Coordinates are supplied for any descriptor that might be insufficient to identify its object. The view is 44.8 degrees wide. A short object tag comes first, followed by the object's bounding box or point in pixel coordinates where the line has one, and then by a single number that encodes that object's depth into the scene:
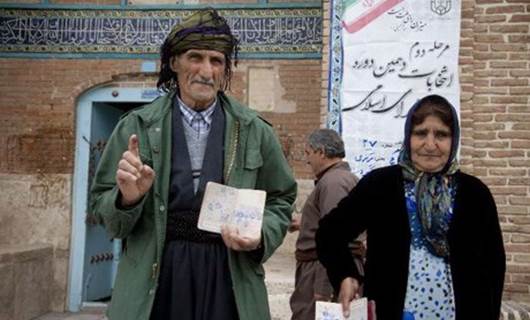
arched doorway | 8.12
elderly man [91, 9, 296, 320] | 2.06
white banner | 5.96
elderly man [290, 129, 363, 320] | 3.94
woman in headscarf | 2.34
